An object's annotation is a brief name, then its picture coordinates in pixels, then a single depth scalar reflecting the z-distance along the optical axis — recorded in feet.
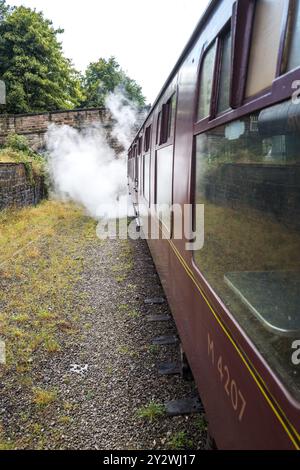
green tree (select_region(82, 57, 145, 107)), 144.77
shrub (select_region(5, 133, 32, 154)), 57.98
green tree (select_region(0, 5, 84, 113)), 88.69
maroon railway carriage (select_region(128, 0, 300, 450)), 4.17
